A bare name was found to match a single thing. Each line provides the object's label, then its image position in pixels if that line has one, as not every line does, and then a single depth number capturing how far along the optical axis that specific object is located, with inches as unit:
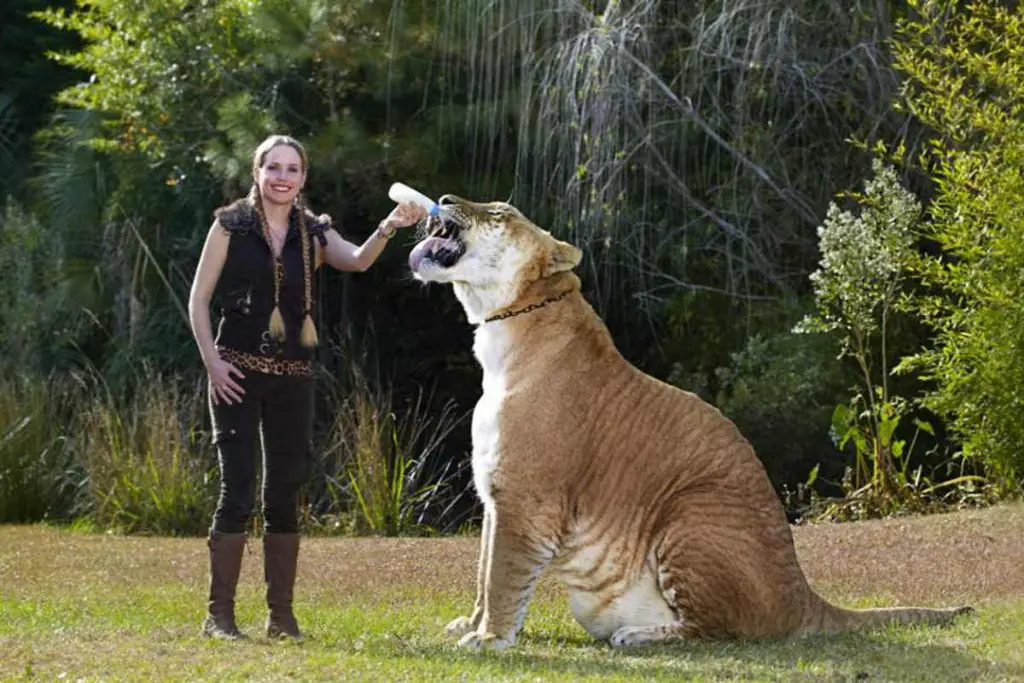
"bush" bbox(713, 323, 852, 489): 568.4
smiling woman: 283.3
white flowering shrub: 516.1
